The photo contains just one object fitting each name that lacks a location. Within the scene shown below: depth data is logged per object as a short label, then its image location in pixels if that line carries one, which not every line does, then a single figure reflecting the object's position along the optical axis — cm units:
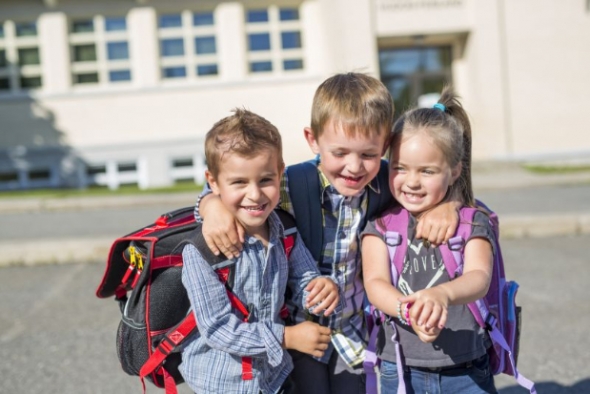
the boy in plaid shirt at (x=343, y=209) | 191
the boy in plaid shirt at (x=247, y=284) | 182
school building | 1664
